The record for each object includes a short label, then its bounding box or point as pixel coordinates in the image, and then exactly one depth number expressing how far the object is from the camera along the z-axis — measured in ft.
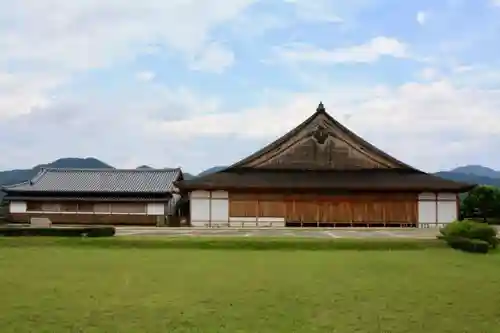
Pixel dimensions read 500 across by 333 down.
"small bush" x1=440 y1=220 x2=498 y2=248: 69.51
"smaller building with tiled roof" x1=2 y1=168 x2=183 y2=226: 126.41
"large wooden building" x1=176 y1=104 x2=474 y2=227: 117.39
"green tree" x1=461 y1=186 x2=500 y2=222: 128.36
